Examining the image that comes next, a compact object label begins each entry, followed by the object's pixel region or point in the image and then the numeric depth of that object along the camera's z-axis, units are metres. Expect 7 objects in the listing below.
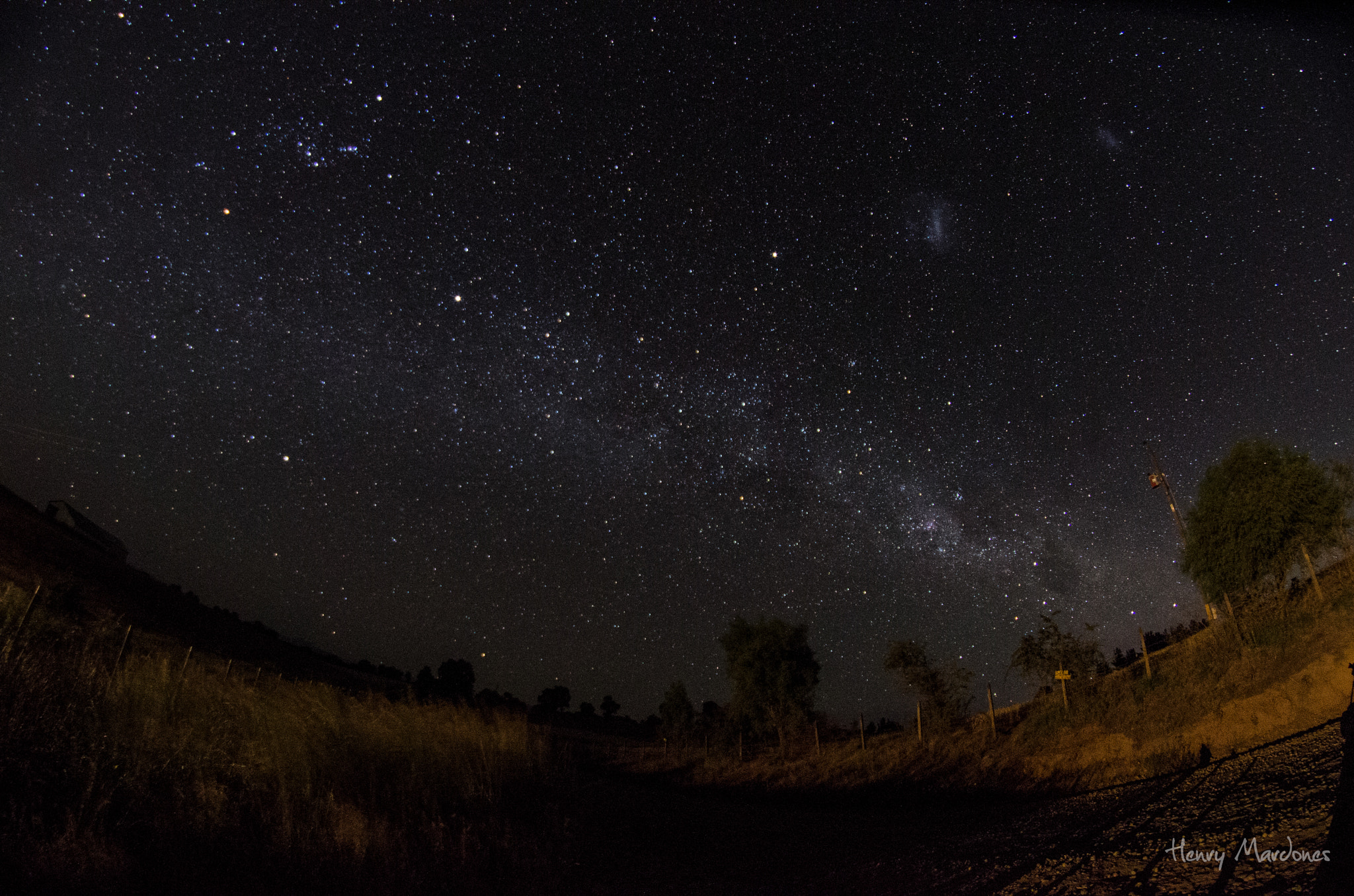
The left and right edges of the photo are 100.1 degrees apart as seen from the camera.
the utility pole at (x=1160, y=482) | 25.55
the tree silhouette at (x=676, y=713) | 43.81
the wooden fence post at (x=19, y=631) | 5.45
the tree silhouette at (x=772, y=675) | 30.39
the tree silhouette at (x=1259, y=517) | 17.05
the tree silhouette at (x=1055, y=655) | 20.56
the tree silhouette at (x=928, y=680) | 23.77
